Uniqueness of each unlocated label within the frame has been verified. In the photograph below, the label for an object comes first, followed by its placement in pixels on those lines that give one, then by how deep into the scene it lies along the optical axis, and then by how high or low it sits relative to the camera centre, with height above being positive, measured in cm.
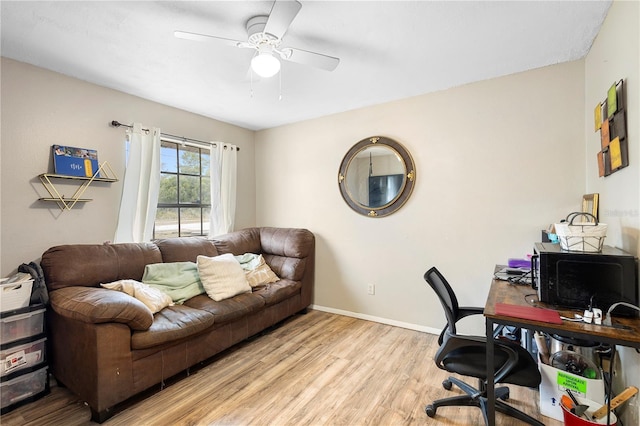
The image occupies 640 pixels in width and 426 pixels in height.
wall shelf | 236 +28
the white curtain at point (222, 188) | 368 +35
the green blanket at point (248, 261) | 333 -52
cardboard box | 154 -94
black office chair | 152 -80
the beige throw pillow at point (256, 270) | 319 -60
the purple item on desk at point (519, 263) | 229 -37
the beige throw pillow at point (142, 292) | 226 -59
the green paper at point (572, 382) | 156 -90
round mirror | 313 +44
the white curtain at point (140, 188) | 283 +28
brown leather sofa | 180 -78
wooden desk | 117 -47
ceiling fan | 151 +103
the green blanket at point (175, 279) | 257 -57
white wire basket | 146 -10
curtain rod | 278 +89
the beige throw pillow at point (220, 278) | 269 -58
